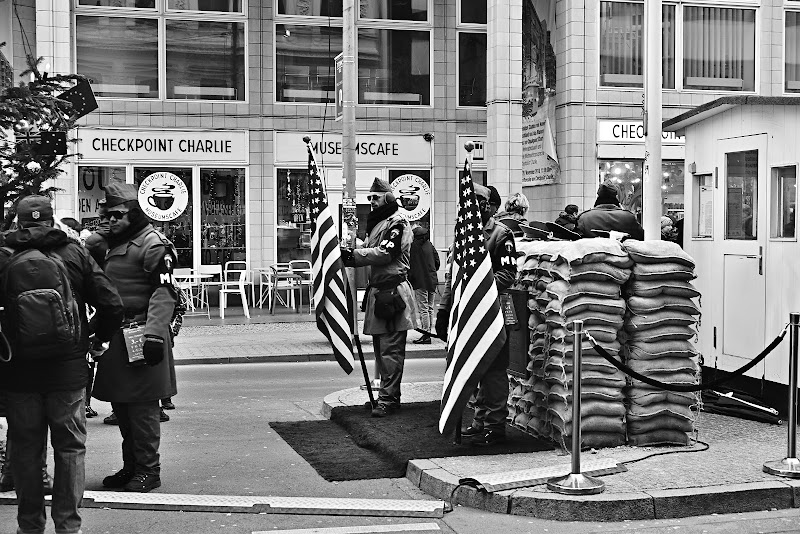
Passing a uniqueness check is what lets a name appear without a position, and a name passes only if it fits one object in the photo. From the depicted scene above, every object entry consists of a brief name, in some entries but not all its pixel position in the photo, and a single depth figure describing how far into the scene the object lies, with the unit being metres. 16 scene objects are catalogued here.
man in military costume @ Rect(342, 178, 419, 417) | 9.76
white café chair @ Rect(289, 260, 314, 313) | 22.50
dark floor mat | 8.11
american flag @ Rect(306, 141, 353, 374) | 9.88
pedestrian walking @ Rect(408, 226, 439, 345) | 17.11
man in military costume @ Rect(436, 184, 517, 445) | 8.51
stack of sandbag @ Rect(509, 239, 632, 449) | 8.10
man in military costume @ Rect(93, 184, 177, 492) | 7.32
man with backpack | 5.83
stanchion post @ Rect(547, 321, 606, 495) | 6.85
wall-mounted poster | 22.58
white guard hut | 9.38
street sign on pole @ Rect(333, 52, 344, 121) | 15.18
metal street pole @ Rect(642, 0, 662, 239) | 11.70
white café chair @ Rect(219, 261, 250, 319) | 20.39
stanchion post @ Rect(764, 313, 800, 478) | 7.36
